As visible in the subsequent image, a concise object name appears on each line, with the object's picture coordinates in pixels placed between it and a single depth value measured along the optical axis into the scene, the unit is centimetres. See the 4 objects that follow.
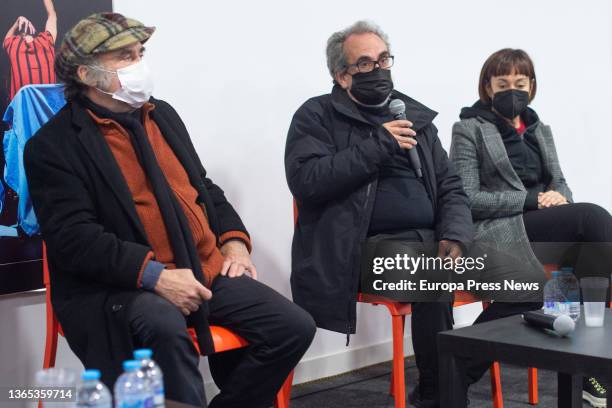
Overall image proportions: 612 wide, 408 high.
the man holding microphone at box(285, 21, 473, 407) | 265
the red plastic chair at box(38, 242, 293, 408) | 219
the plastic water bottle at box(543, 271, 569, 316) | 222
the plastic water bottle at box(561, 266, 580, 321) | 221
